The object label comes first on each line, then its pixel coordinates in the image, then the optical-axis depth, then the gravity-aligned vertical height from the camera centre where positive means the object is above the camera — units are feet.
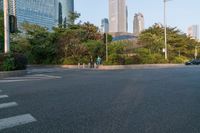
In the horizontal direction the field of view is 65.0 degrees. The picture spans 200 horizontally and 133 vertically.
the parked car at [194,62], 83.66 -0.18
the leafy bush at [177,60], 85.17 +0.98
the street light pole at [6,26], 33.63 +7.81
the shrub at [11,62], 32.23 +0.04
